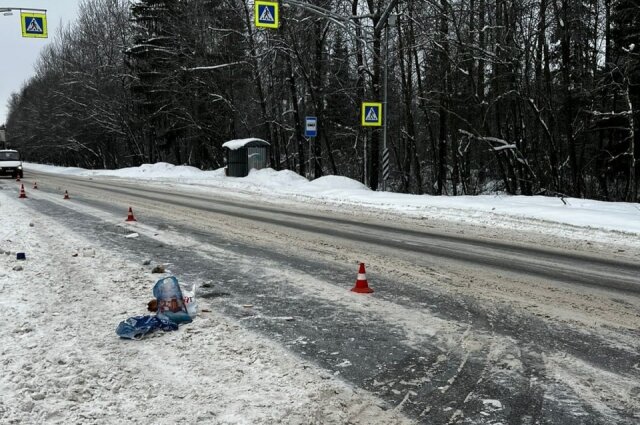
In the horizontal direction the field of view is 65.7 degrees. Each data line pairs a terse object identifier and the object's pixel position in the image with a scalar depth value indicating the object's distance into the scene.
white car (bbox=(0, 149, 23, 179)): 31.05
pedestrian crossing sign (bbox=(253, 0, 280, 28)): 14.97
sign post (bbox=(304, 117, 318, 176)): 20.86
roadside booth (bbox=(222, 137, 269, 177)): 27.12
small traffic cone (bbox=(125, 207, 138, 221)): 11.51
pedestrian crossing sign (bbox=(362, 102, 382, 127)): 17.98
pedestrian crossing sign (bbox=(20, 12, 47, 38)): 19.81
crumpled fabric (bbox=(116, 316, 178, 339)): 4.20
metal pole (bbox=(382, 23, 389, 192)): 16.98
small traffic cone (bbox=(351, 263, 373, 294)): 5.67
